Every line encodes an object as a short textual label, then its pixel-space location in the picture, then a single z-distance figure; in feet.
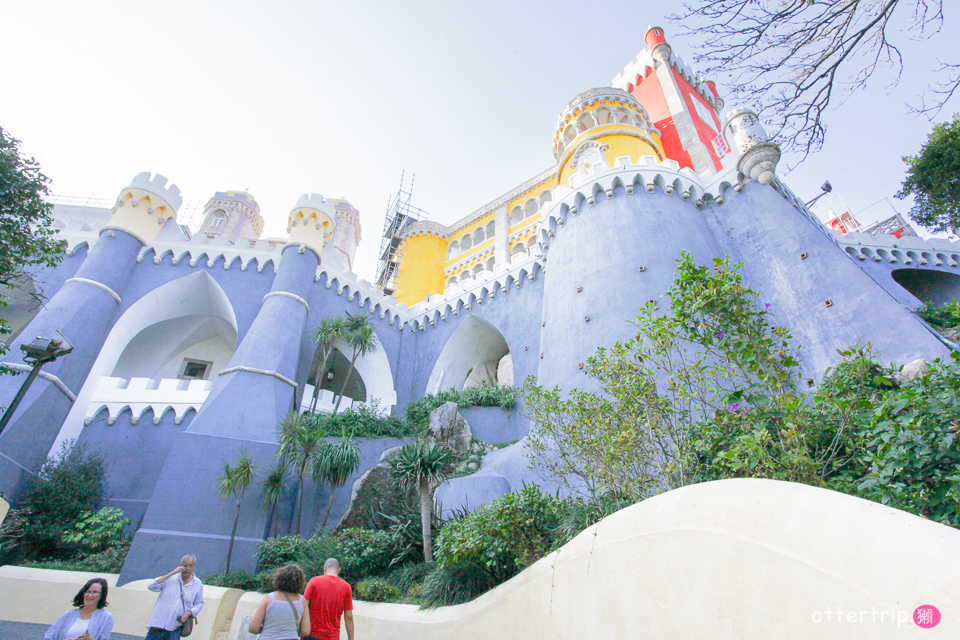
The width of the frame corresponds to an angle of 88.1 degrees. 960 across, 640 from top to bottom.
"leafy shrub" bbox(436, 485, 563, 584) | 20.53
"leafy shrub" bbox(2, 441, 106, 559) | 35.60
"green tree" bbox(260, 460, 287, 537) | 38.50
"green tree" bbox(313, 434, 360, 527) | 39.55
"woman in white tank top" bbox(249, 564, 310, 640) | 13.46
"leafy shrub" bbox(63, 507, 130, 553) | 36.55
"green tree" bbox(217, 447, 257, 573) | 36.99
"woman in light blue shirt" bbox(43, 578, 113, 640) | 13.97
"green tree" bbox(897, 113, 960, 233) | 44.06
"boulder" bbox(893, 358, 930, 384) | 26.32
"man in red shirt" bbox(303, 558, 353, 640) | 14.96
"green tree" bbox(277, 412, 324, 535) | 39.86
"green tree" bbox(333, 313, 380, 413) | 54.95
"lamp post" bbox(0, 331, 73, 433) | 23.85
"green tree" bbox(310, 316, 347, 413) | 53.42
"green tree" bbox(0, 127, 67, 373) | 26.12
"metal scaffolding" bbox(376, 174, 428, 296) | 106.22
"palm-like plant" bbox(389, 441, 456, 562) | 31.48
